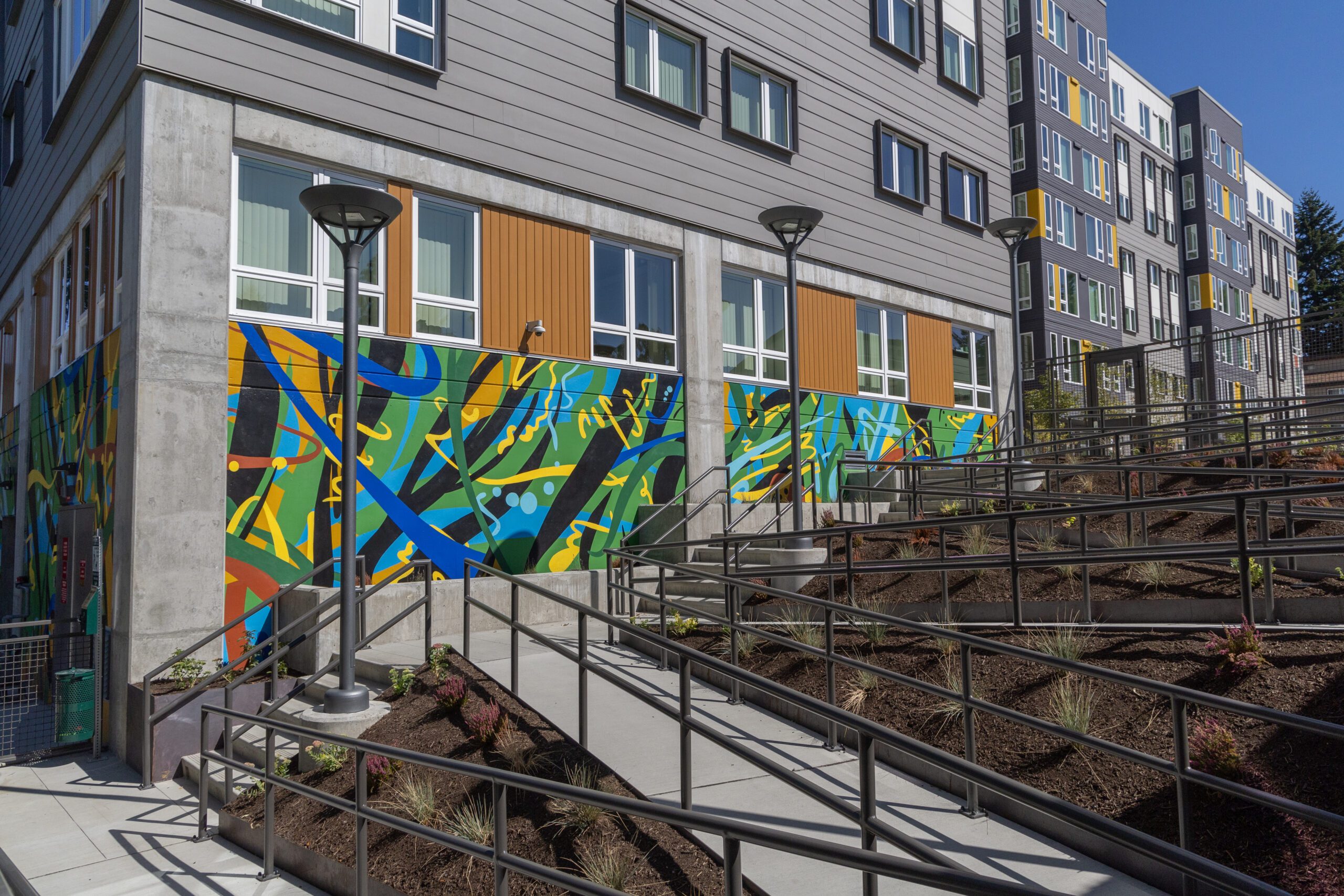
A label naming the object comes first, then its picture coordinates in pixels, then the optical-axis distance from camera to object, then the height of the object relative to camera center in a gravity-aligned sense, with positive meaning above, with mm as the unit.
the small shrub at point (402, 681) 8055 -1624
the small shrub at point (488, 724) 6613 -1656
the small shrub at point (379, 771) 6492 -1930
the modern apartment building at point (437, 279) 9852 +2979
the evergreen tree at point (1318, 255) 69562 +16919
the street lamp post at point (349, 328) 7188 +1346
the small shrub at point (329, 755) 6934 -1965
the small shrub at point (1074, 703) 5965 -1439
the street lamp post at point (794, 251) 11016 +2882
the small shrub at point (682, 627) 9539 -1426
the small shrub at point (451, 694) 7312 -1586
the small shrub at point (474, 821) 5414 -1960
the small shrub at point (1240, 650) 6059 -1115
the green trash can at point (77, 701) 9875 -2155
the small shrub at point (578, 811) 5297 -1849
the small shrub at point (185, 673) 9164 -1750
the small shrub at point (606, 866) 4711 -1940
